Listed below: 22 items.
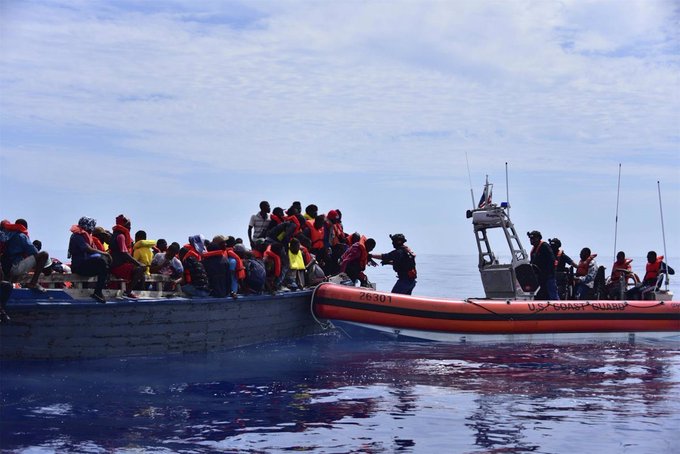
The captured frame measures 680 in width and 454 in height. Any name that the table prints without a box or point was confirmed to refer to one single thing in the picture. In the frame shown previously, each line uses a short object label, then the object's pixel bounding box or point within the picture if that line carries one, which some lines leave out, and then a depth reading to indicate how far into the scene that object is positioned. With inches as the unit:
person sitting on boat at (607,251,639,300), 837.2
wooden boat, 526.0
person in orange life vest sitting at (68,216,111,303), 541.0
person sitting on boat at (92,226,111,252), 575.5
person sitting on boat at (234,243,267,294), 661.9
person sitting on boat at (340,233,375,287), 778.2
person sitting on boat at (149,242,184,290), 621.3
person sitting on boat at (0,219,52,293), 523.2
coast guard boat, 714.8
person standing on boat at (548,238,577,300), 837.8
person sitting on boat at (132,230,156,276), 617.9
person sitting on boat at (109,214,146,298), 563.5
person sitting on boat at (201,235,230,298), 622.2
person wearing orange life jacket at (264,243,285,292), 680.4
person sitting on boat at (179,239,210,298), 609.9
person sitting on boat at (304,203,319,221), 789.9
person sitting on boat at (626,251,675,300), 835.4
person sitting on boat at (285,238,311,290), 705.6
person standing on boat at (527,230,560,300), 792.9
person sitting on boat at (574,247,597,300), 837.2
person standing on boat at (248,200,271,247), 742.5
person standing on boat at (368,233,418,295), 762.8
